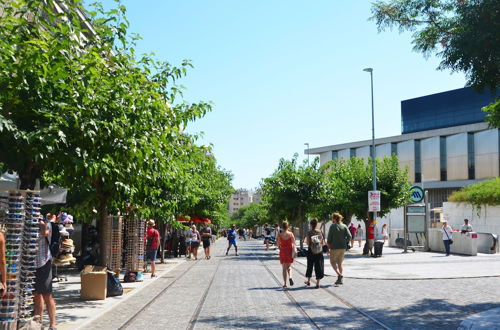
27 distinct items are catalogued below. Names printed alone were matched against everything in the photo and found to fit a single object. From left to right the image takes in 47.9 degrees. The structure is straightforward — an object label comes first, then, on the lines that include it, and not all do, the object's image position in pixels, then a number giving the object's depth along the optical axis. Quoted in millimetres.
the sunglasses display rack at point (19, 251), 7262
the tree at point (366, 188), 30203
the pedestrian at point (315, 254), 13938
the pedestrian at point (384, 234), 38056
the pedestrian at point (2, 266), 6130
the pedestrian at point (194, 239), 28844
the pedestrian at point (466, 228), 27375
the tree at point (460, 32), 9641
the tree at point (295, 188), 31531
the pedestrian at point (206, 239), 28859
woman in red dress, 14164
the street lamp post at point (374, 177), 27297
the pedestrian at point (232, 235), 33028
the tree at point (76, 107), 8125
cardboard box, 11836
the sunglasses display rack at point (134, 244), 16891
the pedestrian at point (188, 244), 29572
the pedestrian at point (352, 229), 37969
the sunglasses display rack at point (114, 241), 15977
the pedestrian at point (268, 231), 43744
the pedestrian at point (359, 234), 39250
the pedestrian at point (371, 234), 27406
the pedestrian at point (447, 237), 26219
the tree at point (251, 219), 126800
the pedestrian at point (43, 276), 7980
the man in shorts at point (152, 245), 17469
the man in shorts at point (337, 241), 14297
